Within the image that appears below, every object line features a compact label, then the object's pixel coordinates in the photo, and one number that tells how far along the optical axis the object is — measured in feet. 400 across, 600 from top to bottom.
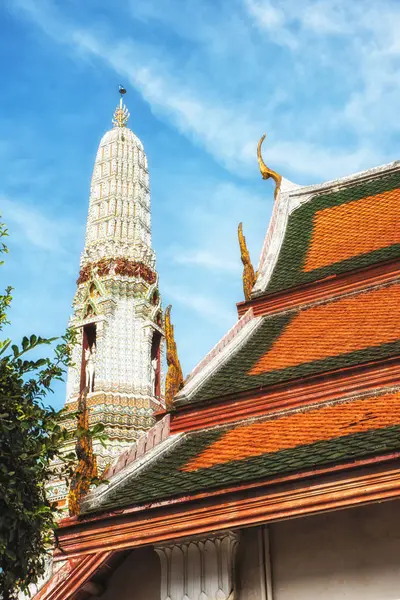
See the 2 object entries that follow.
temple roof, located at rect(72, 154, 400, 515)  20.39
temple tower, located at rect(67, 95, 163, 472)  95.30
